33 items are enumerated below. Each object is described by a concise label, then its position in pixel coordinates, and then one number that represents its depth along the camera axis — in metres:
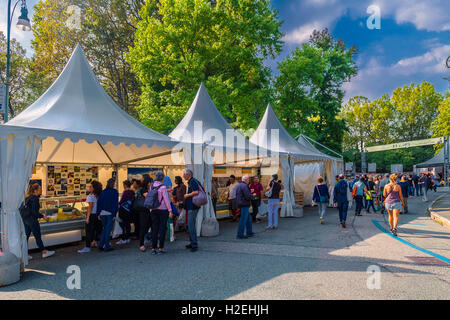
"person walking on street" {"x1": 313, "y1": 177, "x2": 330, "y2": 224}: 11.18
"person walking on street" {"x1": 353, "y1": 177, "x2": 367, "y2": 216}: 13.36
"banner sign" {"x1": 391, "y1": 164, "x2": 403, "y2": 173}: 34.78
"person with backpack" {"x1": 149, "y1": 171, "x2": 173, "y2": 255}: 6.82
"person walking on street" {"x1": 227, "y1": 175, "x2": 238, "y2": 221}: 12.82
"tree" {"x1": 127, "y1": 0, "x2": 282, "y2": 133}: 19.81
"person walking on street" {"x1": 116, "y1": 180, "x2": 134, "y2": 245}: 8.21
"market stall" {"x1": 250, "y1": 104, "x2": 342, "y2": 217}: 13.71
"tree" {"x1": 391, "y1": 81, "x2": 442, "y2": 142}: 51.34
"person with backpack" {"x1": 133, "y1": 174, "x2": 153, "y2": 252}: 7.52
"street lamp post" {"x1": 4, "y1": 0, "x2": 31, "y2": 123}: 11.99
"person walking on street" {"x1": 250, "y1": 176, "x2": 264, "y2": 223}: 11.94
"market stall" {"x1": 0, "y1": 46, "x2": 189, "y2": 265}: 5.95
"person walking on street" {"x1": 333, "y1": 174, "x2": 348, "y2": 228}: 10.14
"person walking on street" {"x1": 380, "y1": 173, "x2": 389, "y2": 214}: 15.56
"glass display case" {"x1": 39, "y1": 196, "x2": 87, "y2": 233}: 7.75
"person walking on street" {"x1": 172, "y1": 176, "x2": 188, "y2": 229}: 7.60
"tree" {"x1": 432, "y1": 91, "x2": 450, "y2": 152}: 35.91
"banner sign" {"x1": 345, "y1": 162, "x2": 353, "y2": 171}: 30.52
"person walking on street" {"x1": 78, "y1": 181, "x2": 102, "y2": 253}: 7.41
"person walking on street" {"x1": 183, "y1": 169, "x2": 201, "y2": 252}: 7.29
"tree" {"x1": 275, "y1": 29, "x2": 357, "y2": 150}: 26.22
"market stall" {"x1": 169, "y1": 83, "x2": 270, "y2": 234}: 9.77
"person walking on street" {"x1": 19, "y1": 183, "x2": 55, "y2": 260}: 6.66
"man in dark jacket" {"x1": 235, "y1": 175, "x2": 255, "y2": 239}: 8.66
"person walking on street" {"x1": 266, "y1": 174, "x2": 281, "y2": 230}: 10.45
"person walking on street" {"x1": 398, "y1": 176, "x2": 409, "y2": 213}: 14.62
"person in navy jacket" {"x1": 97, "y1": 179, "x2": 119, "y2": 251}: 7.31
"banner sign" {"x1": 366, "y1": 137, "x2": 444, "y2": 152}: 32.04
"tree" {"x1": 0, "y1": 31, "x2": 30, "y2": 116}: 24.19
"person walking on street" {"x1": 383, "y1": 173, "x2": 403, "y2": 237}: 8.77
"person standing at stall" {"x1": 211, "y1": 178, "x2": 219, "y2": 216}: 11.89
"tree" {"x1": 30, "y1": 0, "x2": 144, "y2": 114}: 21.19
